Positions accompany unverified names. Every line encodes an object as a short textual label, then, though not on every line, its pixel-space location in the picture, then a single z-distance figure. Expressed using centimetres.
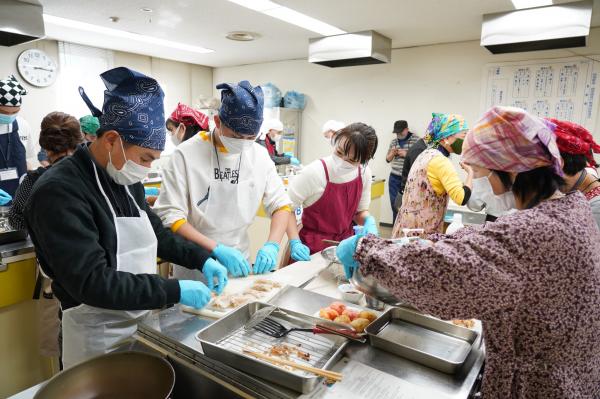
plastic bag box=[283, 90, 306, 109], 698
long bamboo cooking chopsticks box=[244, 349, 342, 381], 103
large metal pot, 102
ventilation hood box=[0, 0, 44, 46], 371
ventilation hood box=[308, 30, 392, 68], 493
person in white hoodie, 181
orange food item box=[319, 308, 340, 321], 136
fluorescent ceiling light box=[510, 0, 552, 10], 362
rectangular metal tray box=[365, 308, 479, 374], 113
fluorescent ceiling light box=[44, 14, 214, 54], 478
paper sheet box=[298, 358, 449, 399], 101
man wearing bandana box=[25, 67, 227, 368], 113
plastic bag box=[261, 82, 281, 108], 694
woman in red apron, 230
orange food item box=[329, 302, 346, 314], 141
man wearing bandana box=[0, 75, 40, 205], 324
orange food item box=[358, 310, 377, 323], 134
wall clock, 566
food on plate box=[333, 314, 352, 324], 132
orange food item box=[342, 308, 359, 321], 137
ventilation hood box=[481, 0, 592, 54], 359
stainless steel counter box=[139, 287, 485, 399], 104
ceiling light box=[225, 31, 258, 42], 525
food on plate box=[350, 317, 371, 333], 127
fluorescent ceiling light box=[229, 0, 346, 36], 396
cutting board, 143
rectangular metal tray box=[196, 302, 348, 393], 101
